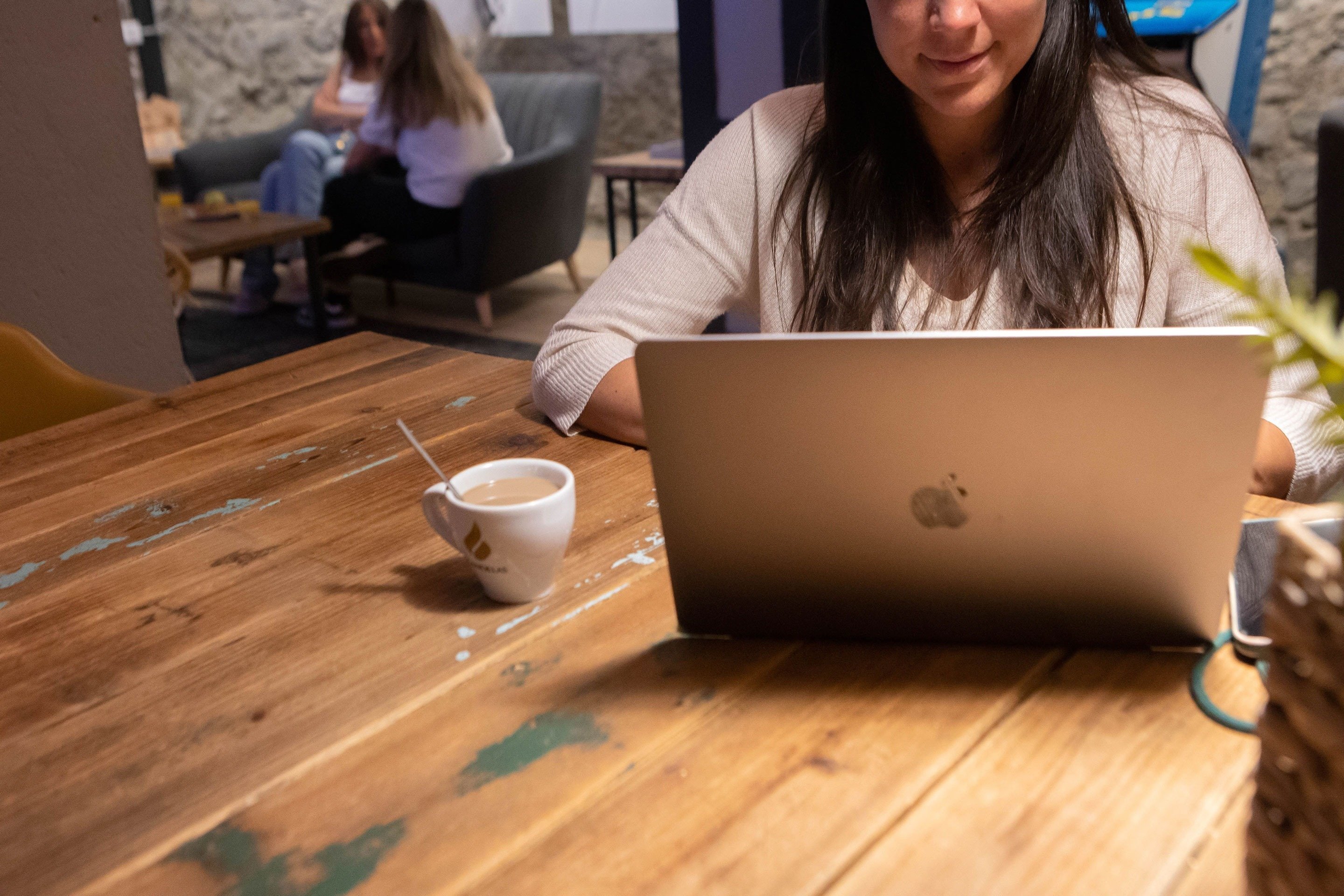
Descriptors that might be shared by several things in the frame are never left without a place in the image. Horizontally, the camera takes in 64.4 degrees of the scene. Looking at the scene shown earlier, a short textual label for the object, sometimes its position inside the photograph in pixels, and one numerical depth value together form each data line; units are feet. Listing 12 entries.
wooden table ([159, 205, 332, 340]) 11.89
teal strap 1.87
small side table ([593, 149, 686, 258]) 12.02
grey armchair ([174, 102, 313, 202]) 17.22
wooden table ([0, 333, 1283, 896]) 1.66
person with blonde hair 13.69
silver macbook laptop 1.73
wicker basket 1.18
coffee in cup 2.44
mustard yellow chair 4.70
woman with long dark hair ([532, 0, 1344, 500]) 3.48
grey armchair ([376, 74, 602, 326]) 13.58
